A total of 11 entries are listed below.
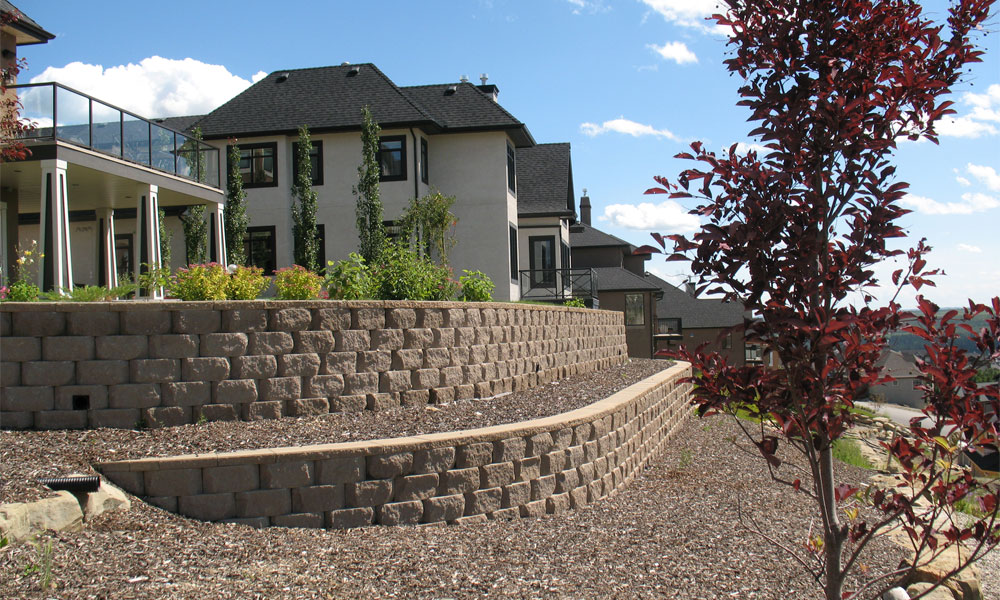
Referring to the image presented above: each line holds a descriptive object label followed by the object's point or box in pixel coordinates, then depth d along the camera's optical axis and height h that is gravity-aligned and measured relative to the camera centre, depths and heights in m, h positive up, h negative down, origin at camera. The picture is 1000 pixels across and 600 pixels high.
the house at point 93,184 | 11.53 +2.67
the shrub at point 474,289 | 11.20 +0.53
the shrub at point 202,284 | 8.31 +0.53
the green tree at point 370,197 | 18.75 +3.22
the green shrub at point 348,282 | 9.39 +0.58
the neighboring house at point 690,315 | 43.60 +0.27
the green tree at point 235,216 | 18.73 +2.84
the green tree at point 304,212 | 19.08 +2.93
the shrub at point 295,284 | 8.78 +0.53
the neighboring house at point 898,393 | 50.20 -5.72
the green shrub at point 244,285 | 8.60 +0.52
